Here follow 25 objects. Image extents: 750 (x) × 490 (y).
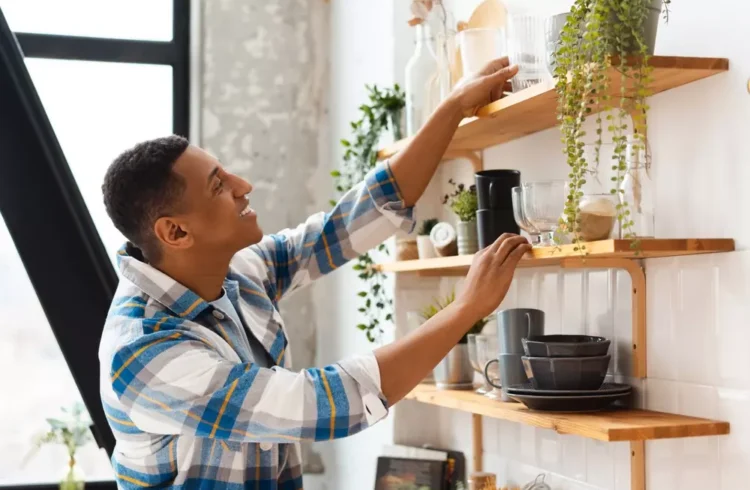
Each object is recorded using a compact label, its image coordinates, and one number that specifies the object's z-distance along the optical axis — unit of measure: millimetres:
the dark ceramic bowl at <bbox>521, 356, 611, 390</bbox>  1629
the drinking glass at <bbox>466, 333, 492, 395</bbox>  2045
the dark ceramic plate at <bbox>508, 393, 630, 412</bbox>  1618
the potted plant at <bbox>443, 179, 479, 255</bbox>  2021
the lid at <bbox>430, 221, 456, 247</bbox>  2160
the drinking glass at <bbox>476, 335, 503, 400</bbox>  1942
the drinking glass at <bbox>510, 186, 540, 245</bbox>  1648
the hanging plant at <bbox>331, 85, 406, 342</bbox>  2482
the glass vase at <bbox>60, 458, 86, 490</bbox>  3109
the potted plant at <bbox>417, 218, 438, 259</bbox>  2280
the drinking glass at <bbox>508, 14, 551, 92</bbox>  1698
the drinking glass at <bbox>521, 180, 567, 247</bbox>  1600
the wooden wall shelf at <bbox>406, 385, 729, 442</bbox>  1445
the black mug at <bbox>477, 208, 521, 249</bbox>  1827
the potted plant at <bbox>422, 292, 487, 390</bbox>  2180
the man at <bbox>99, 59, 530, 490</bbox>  1503
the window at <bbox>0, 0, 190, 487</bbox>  3316
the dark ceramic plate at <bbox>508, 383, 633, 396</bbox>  1619
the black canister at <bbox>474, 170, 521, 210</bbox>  1837
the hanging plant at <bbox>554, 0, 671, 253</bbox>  1431
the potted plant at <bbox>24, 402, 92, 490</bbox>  3131
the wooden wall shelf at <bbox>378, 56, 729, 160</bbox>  1472
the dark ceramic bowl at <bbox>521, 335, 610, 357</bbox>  1633
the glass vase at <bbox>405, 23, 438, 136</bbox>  2275
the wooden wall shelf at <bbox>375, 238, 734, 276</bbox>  1422
